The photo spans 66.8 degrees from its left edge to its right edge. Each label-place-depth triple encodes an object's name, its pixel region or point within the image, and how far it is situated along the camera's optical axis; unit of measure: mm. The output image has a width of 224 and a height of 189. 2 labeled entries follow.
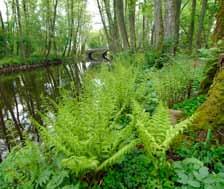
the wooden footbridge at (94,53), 33608
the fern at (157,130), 1435
